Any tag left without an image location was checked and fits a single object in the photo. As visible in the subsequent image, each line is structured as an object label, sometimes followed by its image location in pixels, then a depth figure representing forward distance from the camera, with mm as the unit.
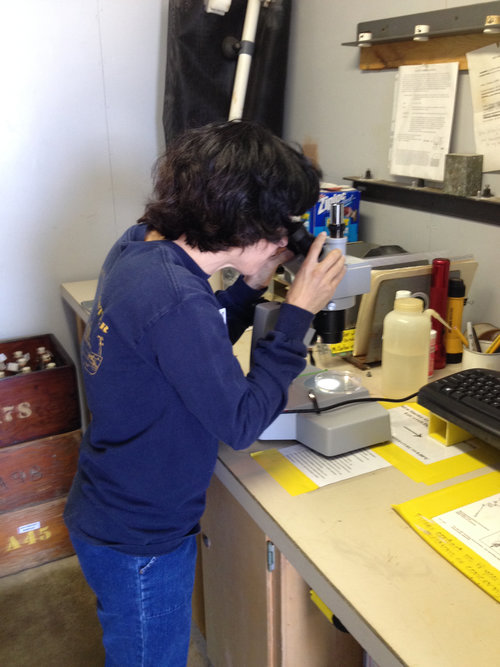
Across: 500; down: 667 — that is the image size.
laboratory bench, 687
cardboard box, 1799
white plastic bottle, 1270
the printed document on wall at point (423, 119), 1608
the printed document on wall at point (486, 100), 1454
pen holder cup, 1271
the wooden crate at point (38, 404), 1899
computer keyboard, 1006
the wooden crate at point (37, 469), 1918
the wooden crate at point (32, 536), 1956
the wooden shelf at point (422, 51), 1513
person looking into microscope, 835
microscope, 1052
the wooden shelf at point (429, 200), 1514
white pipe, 2018
